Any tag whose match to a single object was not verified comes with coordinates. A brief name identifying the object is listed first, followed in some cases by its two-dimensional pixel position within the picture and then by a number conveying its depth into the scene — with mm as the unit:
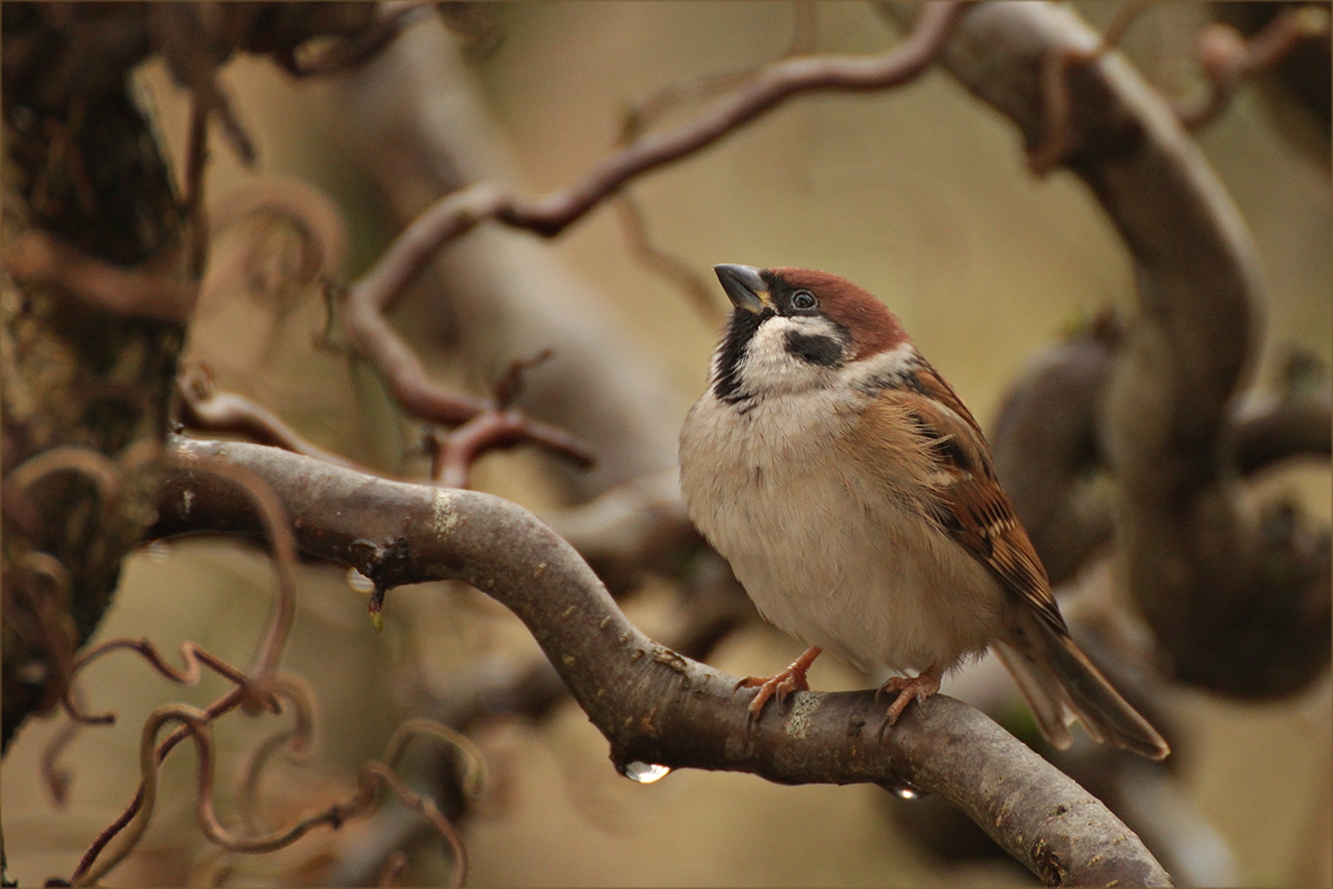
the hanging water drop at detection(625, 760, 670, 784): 3619
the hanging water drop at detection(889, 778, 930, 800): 3616
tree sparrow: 3656
